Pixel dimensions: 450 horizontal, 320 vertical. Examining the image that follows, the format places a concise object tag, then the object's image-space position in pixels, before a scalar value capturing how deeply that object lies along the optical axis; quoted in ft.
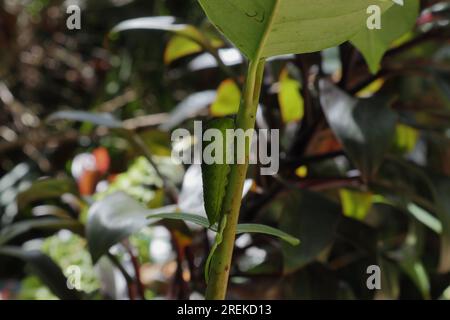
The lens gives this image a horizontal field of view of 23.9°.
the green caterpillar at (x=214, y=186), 1.45
